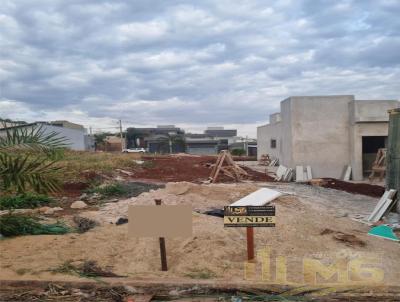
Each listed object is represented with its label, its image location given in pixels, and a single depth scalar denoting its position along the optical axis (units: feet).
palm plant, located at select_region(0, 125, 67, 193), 19.45
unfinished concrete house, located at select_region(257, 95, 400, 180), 66.28
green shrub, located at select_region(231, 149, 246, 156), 182.39
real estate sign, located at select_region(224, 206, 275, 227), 17.52
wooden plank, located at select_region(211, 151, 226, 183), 60.71
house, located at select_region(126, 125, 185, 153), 220.64
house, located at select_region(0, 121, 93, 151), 149.69
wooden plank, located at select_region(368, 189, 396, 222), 31.53
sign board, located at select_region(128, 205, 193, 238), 16.80
